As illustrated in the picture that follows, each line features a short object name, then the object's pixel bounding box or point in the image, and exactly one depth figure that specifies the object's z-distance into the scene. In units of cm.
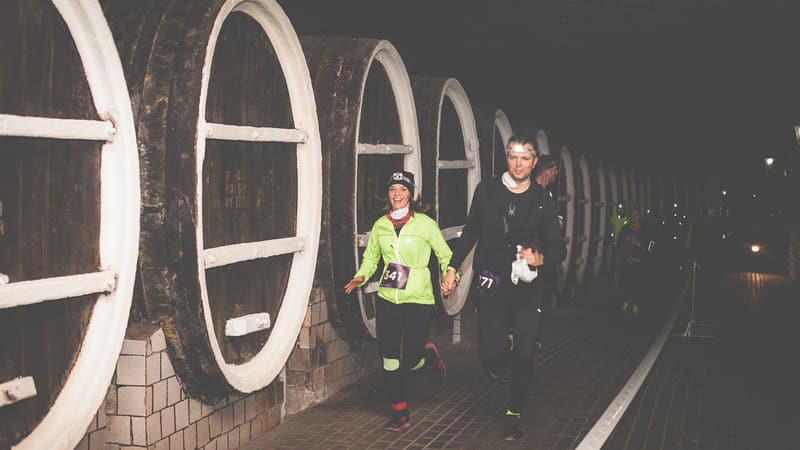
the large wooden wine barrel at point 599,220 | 1541
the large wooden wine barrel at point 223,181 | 432
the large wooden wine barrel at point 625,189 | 1780
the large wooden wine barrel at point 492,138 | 965
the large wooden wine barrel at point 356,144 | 612
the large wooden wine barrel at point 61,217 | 343
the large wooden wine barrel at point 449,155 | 761
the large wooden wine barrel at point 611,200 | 1619
